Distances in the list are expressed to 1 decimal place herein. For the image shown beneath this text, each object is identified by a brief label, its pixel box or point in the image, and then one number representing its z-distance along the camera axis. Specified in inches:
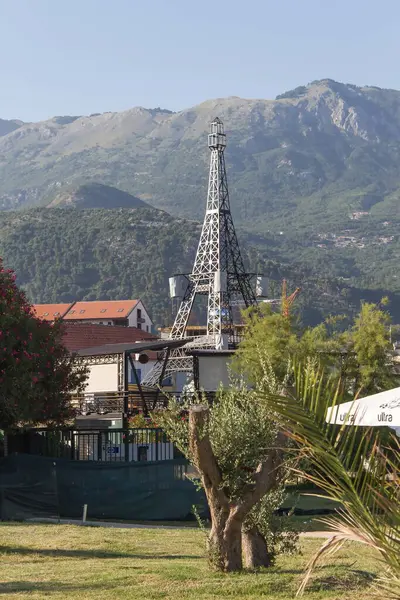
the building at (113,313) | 5433.1
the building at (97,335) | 3282.5
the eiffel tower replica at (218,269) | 4448.8
